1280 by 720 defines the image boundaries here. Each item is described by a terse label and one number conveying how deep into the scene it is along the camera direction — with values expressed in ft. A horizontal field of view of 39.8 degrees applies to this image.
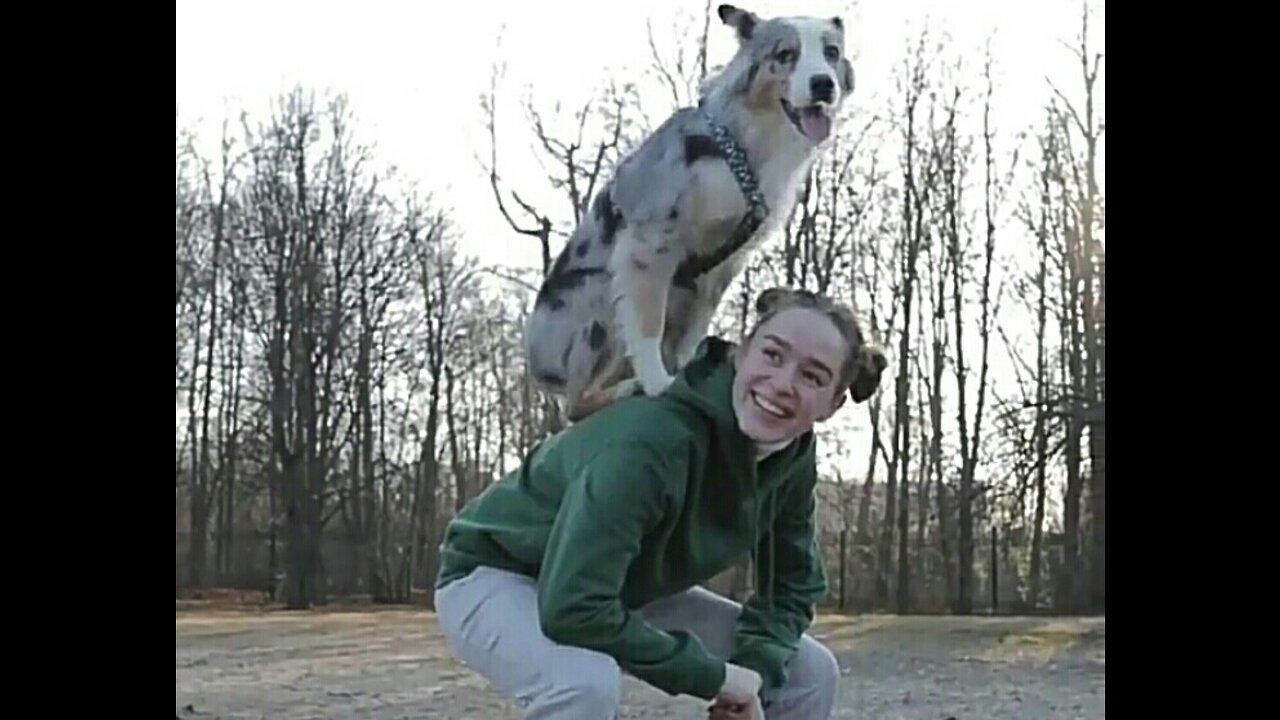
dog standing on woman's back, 8.98
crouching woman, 8.64
